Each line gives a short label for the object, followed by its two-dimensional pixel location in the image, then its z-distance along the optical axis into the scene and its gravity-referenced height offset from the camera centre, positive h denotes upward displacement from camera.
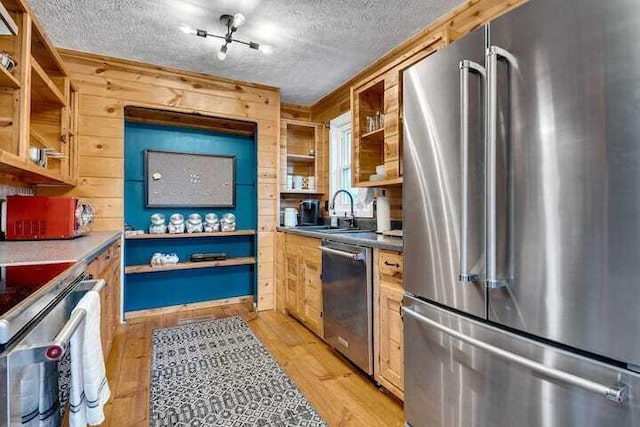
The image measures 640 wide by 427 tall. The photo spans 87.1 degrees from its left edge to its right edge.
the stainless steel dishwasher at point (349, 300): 2.06 -0.56
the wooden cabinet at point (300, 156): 3.94 +0.73
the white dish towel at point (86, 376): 0.96 -0.47
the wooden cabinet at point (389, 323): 1.81 -0.60
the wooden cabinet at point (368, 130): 2.70 +0.73
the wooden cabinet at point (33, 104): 1.71 +0.73
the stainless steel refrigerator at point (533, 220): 0.82 -0.01
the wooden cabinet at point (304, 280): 2.75 -0.57
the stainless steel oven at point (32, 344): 0.67 -0.28
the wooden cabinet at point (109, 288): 1.92 -0.49
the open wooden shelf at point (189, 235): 3.17 -0.17
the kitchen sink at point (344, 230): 3.03 -0.12
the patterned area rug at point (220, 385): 1.74 -1.02
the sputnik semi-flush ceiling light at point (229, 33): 2.27 +1.33
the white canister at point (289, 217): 3.72 +0.00
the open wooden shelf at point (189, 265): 3.17 -0.48
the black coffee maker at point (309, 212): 3.83 +0.06
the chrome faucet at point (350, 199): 3.43 +0.16
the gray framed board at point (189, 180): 3.39 +0.40
